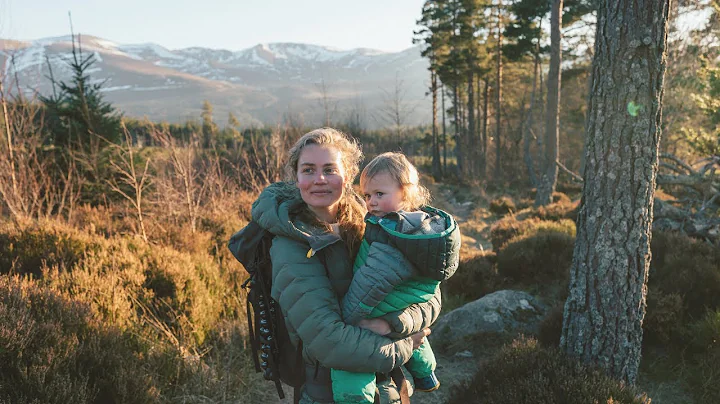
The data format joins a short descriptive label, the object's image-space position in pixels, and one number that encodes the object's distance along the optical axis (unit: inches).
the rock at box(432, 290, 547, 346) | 183.3
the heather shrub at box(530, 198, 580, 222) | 404.0
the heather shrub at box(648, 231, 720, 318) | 166.6
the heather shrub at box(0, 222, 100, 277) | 190.4
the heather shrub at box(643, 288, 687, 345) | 153.9
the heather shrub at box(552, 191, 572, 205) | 531.1
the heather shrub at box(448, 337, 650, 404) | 108.4
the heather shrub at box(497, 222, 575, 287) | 241.1
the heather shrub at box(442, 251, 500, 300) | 238.7
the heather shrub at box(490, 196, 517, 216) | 612.2
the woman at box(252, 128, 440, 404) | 58.2
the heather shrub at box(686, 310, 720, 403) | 130.0
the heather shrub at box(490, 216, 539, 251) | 346.0
